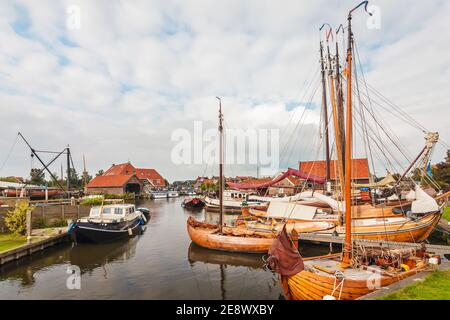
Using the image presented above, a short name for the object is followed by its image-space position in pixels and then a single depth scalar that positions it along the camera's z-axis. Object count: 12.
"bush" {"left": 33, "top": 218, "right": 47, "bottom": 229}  25.58
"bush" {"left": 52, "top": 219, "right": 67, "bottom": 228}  27.08
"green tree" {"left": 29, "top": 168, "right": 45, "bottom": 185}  73.41
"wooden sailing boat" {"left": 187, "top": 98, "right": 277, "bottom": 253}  19.17
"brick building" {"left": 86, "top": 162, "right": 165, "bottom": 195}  68.44
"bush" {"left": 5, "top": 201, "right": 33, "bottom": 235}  21.24
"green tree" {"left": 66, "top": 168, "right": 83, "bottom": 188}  85.71
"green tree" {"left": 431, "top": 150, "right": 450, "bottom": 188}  40.12
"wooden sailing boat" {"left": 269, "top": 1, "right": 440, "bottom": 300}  9.59
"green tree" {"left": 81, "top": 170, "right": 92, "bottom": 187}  93.81
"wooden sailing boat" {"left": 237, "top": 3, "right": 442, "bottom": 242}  19.02
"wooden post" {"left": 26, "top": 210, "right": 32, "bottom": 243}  20.32
